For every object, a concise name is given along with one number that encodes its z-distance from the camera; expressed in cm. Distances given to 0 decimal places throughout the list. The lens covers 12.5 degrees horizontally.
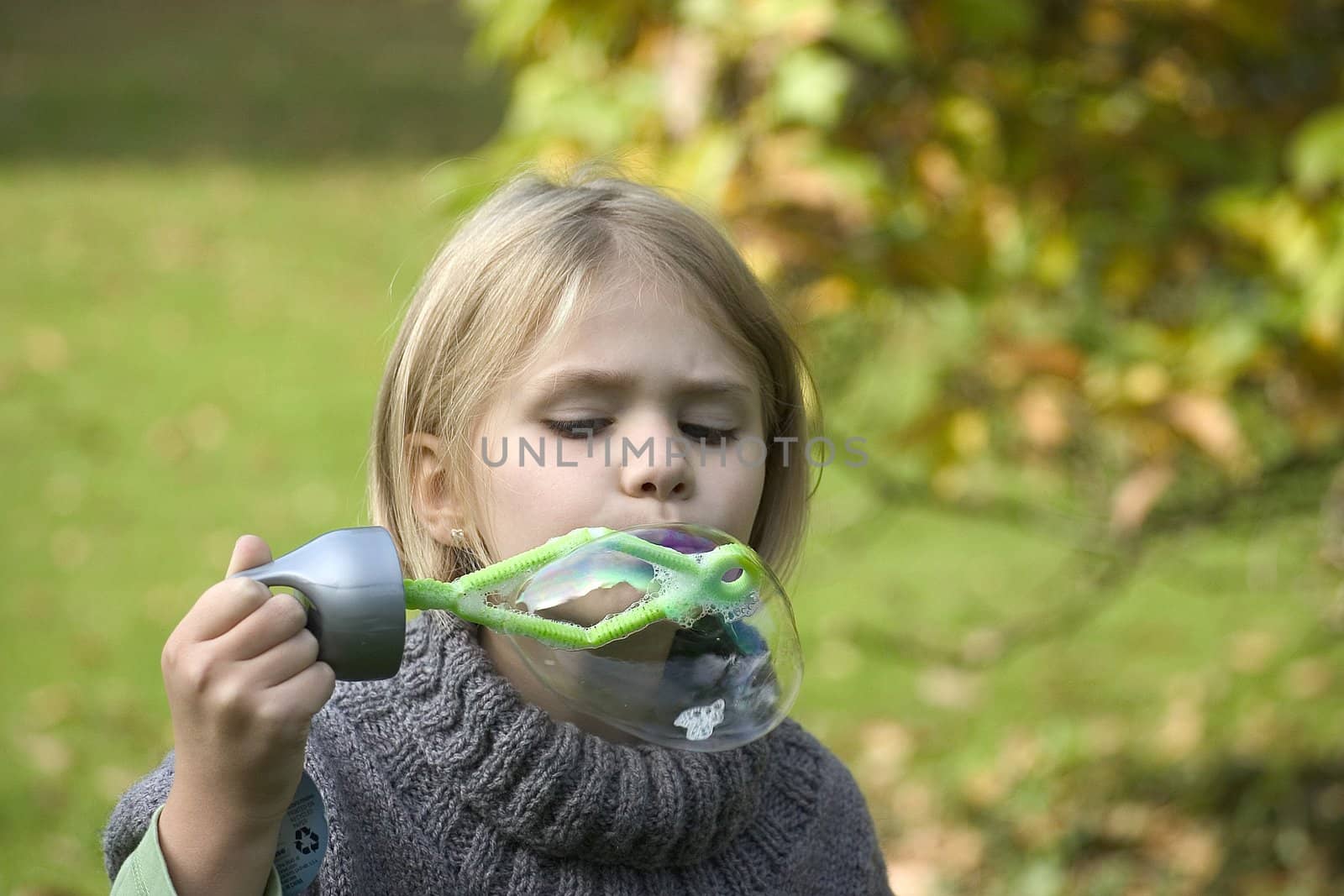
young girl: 208
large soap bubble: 204
